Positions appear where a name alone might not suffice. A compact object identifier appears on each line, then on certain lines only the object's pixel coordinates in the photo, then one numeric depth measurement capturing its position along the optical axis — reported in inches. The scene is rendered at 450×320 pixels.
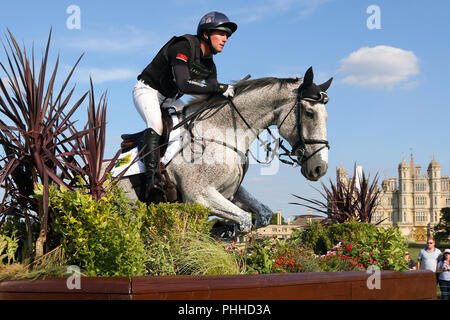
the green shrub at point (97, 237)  155.0
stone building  5418.3
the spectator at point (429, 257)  374.0
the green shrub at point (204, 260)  167.6
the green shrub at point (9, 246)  173.3
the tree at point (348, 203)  326.6
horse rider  219.3
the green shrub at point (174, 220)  193.9
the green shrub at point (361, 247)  221.5
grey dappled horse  226.2
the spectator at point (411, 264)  389.6
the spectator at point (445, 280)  342.6
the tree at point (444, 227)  2773.1
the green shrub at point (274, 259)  190.4
